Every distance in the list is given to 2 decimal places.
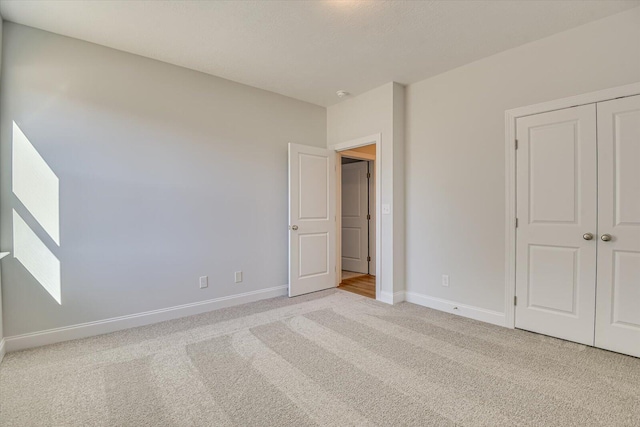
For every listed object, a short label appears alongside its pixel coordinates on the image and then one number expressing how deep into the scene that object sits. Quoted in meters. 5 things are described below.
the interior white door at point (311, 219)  3.99
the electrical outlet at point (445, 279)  3.37
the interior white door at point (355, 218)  5.52
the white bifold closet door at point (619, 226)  2.27
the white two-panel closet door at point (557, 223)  2.47
